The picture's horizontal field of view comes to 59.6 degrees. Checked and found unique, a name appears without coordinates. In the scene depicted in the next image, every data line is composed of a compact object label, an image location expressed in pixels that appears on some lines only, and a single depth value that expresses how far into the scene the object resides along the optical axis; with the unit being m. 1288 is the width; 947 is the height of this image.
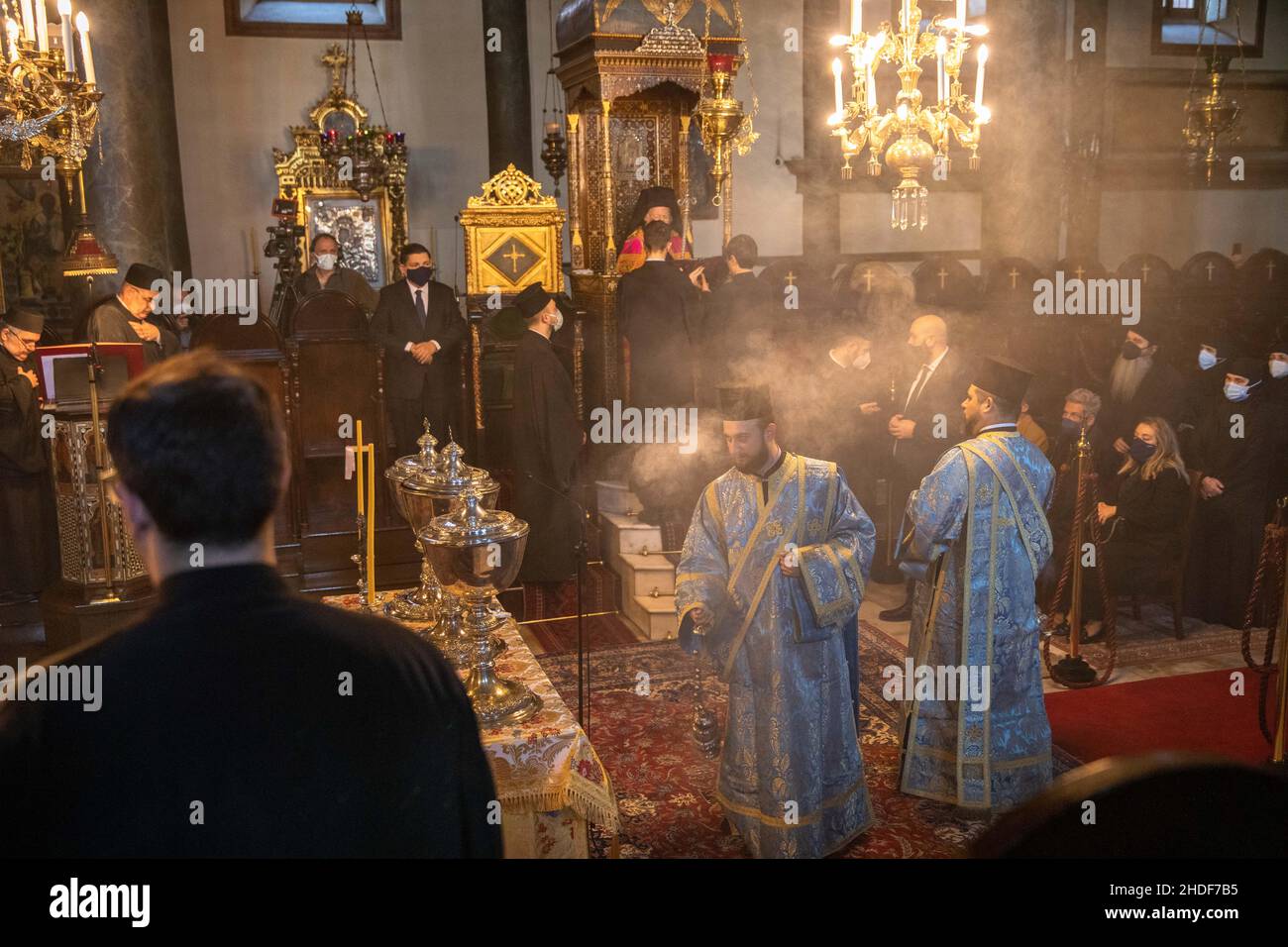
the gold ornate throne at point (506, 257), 9.05
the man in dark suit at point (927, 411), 7.28
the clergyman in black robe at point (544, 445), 7.43
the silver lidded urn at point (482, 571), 3.19
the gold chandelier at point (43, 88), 5.36
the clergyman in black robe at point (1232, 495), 7.33
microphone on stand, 4.11
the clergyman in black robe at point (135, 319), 7.43
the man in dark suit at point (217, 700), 1.52
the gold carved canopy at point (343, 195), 12.38
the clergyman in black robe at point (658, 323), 7.95
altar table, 3.20
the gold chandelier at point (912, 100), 6.14
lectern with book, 6.02
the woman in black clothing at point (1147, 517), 7.05
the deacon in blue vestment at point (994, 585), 4.71
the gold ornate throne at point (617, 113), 8.64
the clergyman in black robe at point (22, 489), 7.38
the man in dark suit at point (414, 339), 8.34
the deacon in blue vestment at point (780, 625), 4.22
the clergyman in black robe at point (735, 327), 7.99
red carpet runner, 5.44
